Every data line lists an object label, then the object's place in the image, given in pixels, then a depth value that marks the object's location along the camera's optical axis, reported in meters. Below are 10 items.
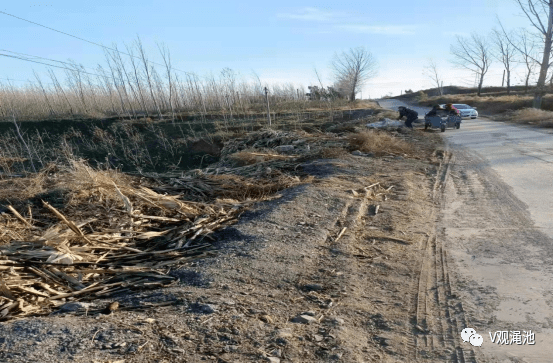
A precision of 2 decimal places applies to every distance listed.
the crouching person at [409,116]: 21.23
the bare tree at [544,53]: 33.99
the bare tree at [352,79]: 66.91
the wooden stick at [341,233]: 5.69
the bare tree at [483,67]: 66.72
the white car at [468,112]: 30.97
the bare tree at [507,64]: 61.62
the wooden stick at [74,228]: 4.88
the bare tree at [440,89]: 81.97
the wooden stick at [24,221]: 5.27
